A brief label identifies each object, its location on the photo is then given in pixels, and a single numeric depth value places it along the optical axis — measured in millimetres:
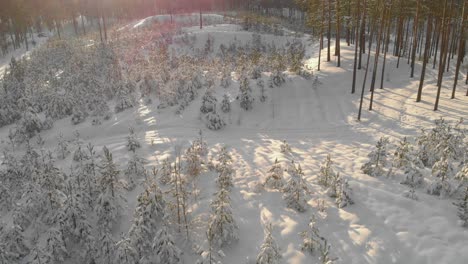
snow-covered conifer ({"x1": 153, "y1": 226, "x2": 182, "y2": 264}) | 9680
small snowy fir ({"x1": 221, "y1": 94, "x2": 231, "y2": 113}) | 21922
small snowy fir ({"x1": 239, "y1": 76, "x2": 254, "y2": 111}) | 22422
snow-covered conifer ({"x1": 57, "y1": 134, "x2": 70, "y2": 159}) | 16450
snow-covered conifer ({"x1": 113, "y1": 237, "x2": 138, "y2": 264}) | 9638
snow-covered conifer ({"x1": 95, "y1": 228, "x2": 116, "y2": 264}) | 10062
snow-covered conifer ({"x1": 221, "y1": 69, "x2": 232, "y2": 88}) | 25169
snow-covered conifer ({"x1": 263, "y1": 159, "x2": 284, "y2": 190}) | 12906
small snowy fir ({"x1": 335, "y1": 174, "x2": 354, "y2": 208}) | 11582
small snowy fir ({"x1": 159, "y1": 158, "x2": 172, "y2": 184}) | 13352
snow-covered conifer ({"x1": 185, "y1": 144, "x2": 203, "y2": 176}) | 13938
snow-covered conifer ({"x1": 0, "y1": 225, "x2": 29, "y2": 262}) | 10184
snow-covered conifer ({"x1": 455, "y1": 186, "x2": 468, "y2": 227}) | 10062
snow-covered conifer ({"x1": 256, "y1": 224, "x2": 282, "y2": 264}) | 8938
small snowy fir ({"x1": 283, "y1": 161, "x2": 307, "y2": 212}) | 11594
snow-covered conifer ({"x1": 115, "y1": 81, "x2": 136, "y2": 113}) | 22484
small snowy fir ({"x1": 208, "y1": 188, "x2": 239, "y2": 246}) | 10227
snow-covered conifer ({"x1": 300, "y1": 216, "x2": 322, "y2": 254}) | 9688
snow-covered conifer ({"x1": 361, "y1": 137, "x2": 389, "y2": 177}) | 13375
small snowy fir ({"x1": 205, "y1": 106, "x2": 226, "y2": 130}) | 20188
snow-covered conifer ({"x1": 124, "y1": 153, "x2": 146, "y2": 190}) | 13719
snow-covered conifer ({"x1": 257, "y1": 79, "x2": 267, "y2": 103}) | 23438
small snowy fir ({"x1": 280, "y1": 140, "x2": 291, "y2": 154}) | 16359
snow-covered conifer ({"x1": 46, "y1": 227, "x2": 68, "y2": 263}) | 10148
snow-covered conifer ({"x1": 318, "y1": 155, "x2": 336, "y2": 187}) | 12883
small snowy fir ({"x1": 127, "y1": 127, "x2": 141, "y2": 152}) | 16575
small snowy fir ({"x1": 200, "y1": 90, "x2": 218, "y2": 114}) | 21234
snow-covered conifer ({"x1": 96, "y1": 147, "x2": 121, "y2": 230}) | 11289
